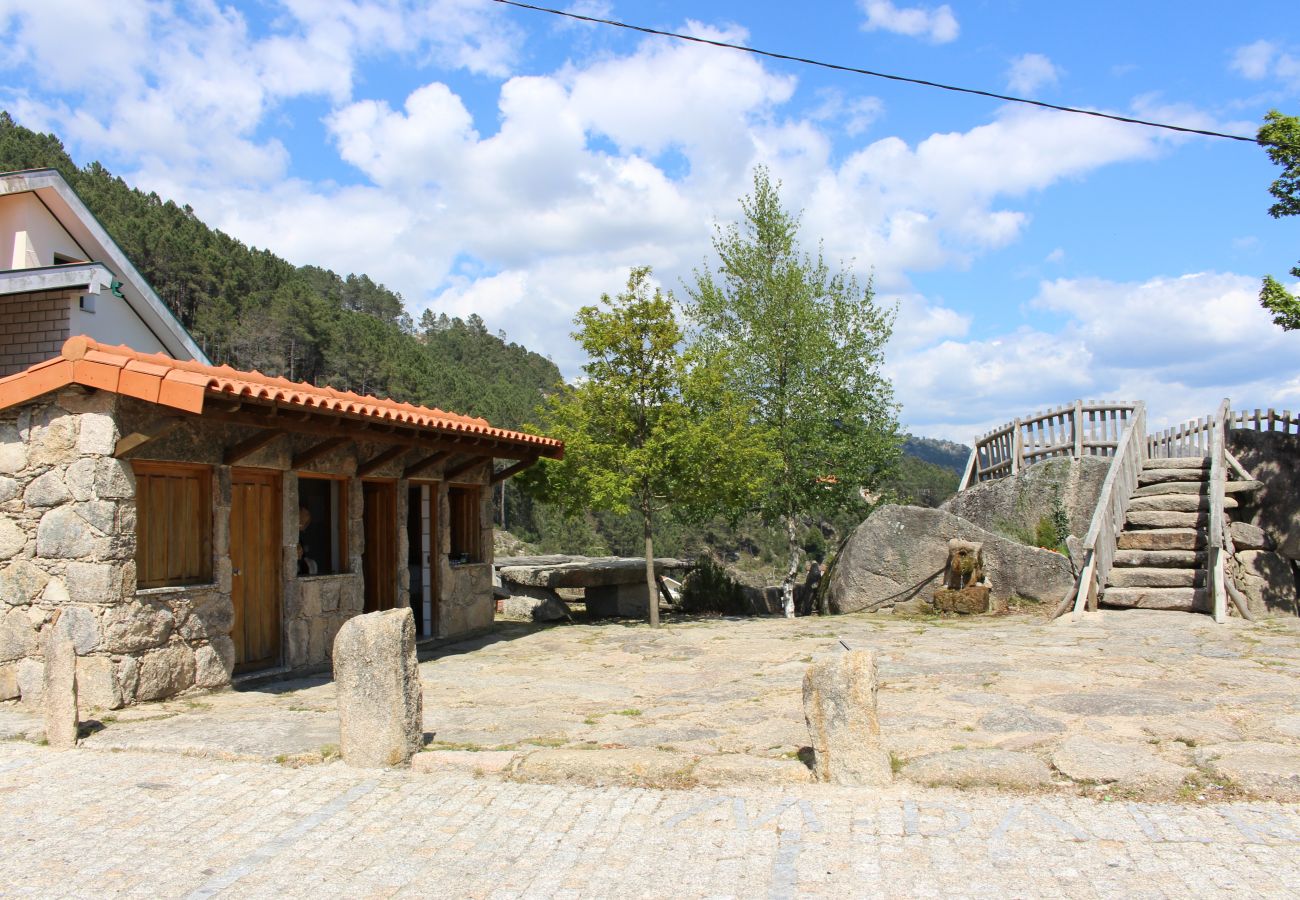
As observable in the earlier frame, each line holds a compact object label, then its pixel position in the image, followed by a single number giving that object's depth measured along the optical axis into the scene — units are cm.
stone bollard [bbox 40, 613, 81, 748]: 601
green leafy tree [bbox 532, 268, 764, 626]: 1320
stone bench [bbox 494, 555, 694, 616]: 1634
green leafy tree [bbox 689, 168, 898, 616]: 1966
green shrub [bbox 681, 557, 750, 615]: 1805
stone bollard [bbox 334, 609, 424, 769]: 552
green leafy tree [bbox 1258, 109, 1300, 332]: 1245
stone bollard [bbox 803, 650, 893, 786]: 504
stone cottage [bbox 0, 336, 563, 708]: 724
